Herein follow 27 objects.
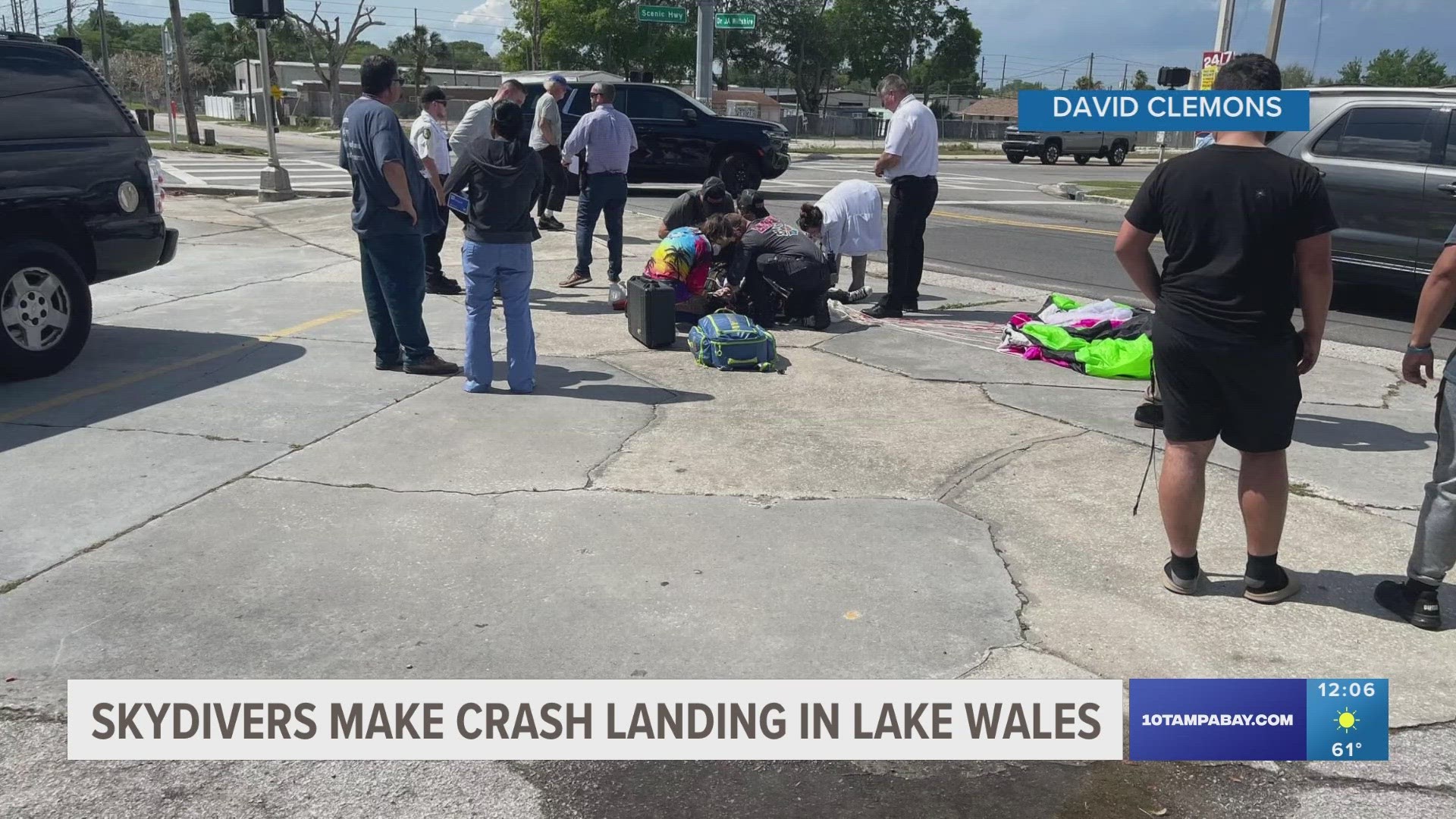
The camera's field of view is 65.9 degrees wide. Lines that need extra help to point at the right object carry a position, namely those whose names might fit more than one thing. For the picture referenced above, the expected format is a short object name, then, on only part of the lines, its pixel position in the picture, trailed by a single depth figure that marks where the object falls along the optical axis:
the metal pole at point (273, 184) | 18.23
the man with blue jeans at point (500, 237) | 6.79
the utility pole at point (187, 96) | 33.81
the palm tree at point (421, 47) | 83.78
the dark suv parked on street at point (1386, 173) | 9.65
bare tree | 69.56
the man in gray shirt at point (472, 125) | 9.97
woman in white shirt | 9.87
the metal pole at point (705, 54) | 25.34
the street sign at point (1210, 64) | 21.47
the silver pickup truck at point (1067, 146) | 37.38
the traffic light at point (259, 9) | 15.98
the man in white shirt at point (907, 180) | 8.90
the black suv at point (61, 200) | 6.76
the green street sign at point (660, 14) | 26.47
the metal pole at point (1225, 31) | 25.38
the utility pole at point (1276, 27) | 23.05
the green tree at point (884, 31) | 97.88
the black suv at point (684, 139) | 18.70
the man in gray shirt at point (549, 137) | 11.88
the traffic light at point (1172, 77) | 23.03
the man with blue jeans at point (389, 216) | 6.79
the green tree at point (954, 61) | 103.50
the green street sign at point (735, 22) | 26.70
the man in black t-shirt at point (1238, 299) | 3.88
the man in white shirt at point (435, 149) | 9.66
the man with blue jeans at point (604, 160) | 9.91
